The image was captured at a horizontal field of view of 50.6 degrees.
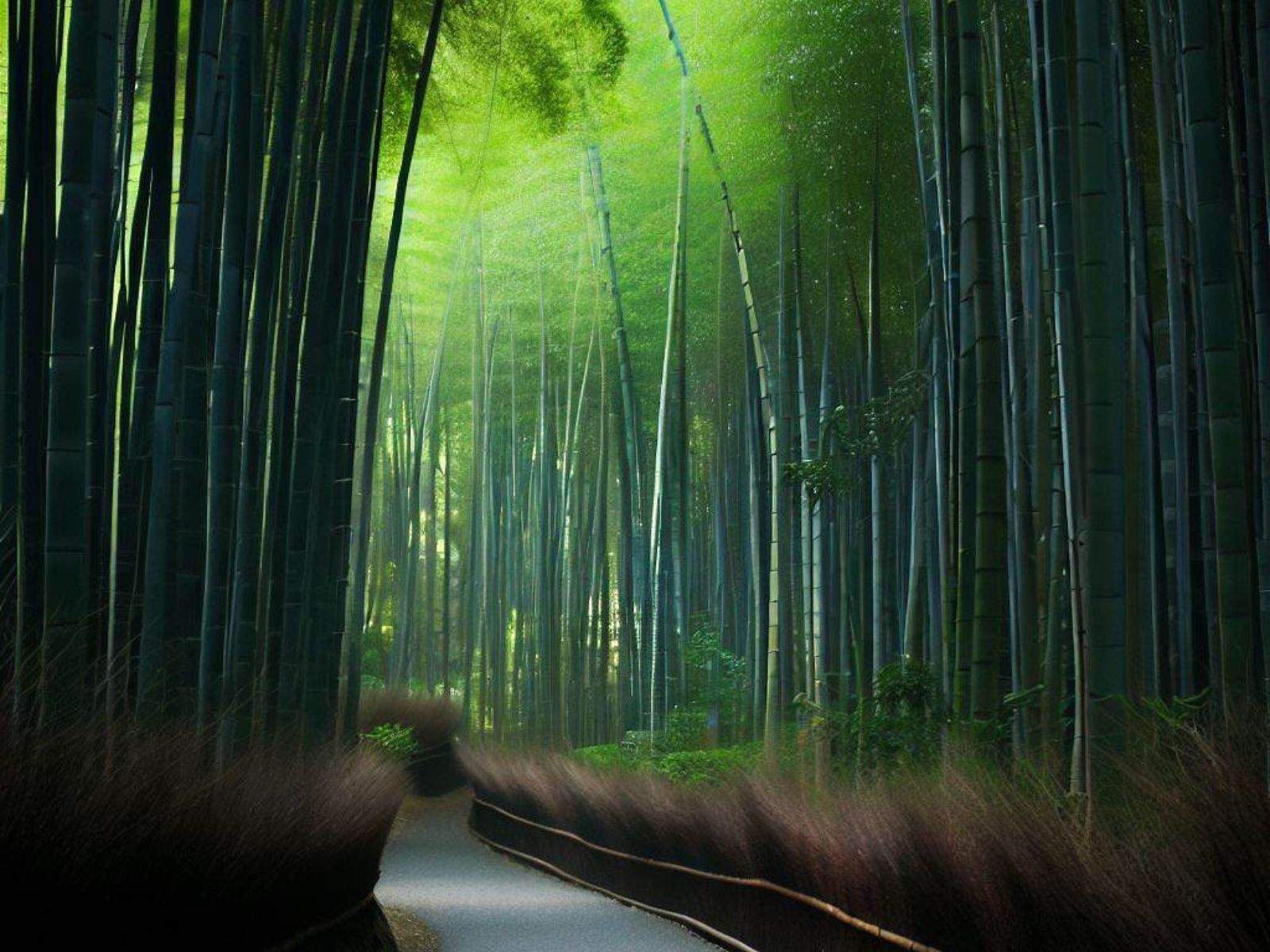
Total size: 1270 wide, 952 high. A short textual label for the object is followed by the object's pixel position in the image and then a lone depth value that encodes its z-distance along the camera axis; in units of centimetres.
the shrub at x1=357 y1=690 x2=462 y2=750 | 1079
